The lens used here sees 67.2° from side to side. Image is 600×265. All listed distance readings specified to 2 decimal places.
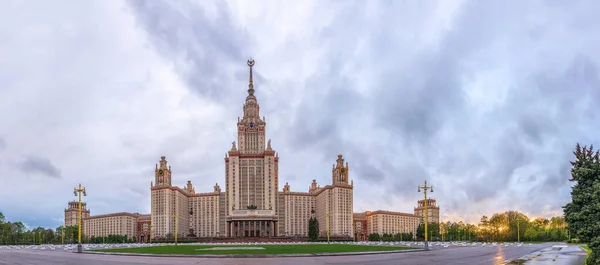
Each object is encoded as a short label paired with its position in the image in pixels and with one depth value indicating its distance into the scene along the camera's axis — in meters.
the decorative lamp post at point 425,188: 58.86
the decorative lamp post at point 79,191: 60.09
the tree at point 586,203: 21.39
